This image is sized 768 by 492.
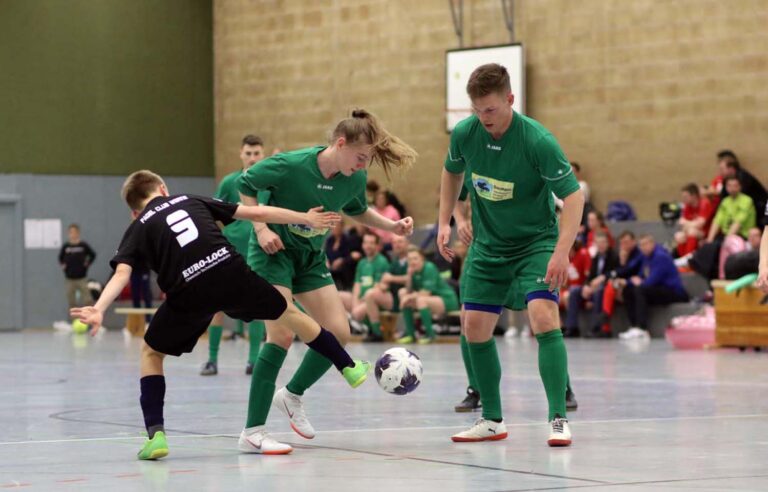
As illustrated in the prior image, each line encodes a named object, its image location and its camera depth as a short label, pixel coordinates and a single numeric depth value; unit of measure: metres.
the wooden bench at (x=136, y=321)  24.92
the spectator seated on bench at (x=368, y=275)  20.41
